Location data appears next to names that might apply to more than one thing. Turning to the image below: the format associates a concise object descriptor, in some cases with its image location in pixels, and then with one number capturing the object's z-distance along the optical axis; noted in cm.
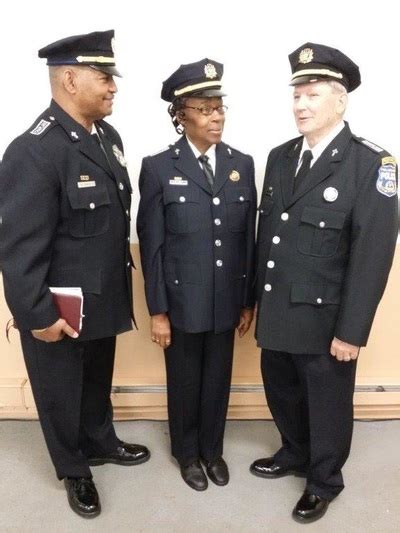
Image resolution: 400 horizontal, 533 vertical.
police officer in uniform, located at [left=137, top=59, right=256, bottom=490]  164
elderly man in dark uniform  150
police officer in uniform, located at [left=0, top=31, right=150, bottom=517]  148
